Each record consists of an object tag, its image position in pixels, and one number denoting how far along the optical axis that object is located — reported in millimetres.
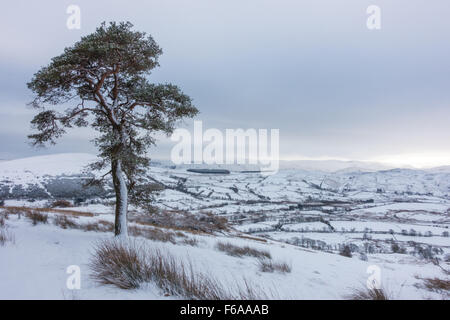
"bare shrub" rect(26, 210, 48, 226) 9579
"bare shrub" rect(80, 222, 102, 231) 10645
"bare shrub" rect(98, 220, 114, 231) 11555
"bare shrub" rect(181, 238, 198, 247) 9927
